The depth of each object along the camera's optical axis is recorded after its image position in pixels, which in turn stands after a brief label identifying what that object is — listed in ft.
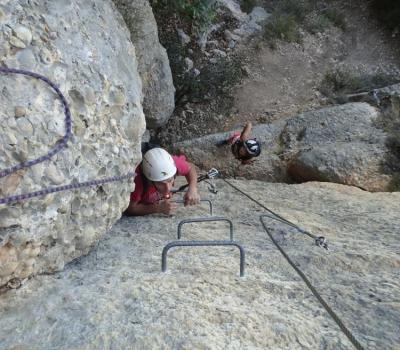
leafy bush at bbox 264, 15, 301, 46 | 34.83
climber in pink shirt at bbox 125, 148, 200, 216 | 13.62
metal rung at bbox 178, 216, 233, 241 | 11.29
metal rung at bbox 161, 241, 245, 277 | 8.41
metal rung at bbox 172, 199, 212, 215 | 15.89
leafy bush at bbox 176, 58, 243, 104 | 30.55
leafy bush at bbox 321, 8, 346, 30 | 36.32
